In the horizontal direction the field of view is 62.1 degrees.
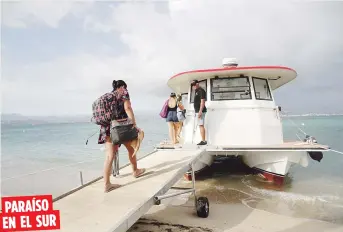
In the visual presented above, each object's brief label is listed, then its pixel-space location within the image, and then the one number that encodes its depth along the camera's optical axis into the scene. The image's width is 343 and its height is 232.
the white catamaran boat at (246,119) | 7.94
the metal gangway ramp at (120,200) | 2.90
